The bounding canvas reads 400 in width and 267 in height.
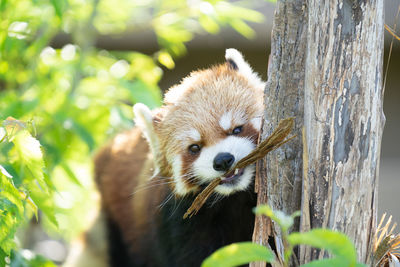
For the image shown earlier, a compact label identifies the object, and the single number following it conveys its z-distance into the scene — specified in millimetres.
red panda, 4137
